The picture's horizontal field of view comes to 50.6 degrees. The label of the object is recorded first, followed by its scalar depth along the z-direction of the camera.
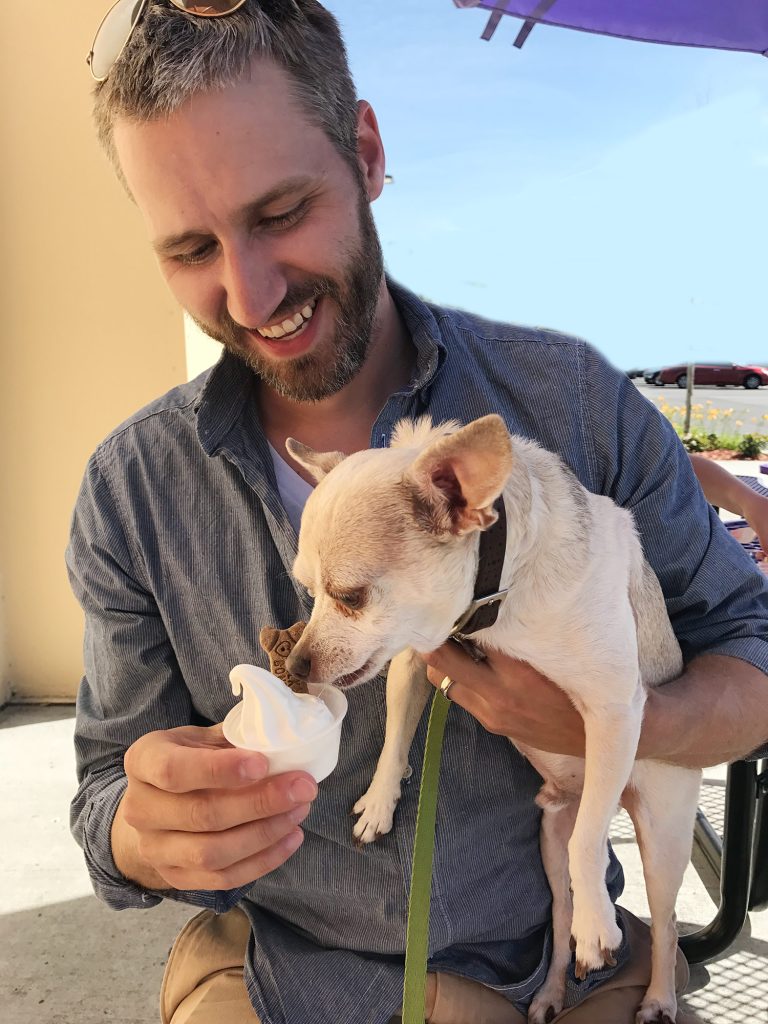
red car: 13.68
